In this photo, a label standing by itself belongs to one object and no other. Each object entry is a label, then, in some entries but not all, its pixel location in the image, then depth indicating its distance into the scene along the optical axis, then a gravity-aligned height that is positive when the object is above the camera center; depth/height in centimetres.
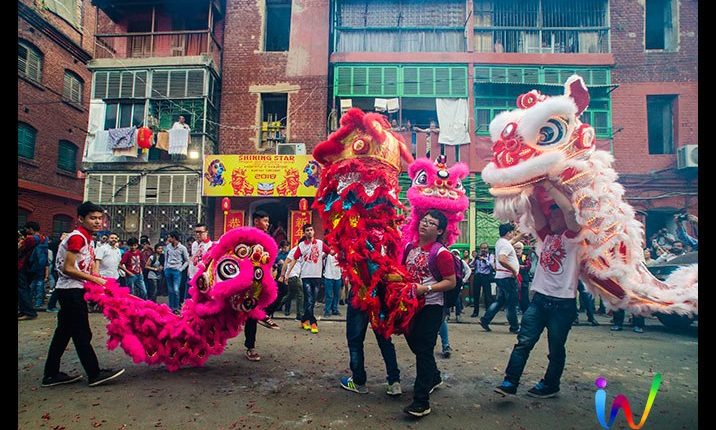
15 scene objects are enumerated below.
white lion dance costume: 369 +53
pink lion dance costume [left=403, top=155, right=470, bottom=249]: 431 +51
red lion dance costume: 369 +24
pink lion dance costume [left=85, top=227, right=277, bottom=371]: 423 -82
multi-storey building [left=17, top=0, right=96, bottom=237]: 1448 +485
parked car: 729 -43
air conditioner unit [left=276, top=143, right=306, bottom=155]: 1412 +309
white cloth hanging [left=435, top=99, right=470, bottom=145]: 1373 +414
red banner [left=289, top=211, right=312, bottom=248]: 1377 +47
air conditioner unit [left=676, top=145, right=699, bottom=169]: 1268 +290
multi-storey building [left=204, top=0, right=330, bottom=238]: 1435 +528
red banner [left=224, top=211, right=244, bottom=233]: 1415 +56
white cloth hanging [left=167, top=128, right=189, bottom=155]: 1392 +316
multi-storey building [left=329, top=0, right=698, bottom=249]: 1345 +603
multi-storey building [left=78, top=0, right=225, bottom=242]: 1405 +430
